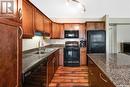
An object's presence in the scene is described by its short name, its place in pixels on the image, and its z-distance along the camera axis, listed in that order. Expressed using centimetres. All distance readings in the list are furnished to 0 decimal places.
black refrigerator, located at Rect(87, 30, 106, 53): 362
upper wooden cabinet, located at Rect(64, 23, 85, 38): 387
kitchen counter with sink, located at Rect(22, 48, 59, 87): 104
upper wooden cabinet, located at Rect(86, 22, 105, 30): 367
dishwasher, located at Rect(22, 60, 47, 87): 103
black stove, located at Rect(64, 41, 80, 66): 367
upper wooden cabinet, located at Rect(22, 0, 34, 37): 148
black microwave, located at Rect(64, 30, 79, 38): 382
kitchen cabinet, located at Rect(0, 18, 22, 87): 62
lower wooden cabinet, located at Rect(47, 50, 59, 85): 207
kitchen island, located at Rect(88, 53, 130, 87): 75
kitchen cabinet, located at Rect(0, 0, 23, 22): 77
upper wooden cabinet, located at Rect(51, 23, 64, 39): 385
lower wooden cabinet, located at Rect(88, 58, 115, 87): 86
